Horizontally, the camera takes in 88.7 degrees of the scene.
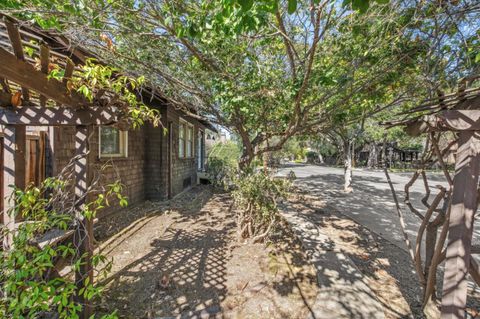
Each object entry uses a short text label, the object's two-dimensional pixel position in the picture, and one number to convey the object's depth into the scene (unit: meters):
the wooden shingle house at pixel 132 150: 3.81
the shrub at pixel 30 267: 1.76
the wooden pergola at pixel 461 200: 1.82
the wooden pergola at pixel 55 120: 2.16
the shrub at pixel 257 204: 4.36
